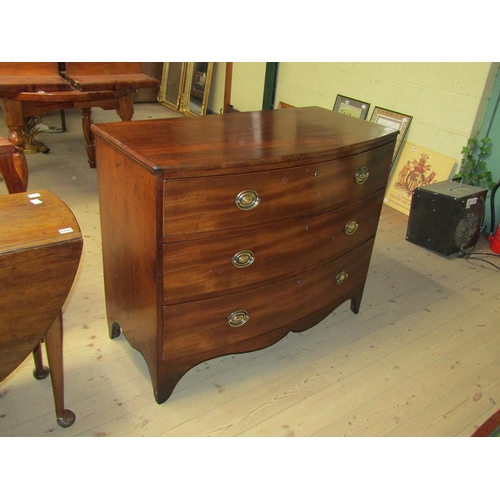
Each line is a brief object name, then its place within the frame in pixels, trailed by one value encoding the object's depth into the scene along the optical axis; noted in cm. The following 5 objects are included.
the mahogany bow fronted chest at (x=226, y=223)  149
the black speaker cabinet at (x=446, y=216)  303
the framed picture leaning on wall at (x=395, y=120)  377
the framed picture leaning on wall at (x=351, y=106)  406
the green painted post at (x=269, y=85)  477
